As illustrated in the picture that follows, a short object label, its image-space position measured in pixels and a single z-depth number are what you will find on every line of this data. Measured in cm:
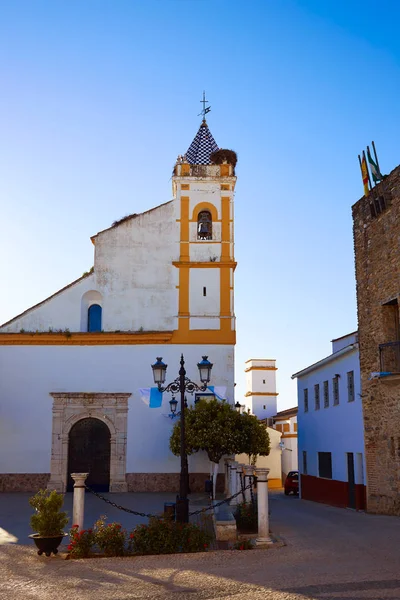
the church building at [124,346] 2306
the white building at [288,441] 4162
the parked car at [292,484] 3159
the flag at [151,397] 2283
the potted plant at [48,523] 991
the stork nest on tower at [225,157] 2619
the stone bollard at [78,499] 1098
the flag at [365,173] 1688
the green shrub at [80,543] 981
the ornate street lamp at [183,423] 1150
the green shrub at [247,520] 1231
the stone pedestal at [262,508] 1055
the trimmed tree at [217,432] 1958
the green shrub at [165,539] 1005
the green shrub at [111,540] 986
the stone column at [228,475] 1975
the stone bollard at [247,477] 1370
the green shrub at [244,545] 1021
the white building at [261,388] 5150
